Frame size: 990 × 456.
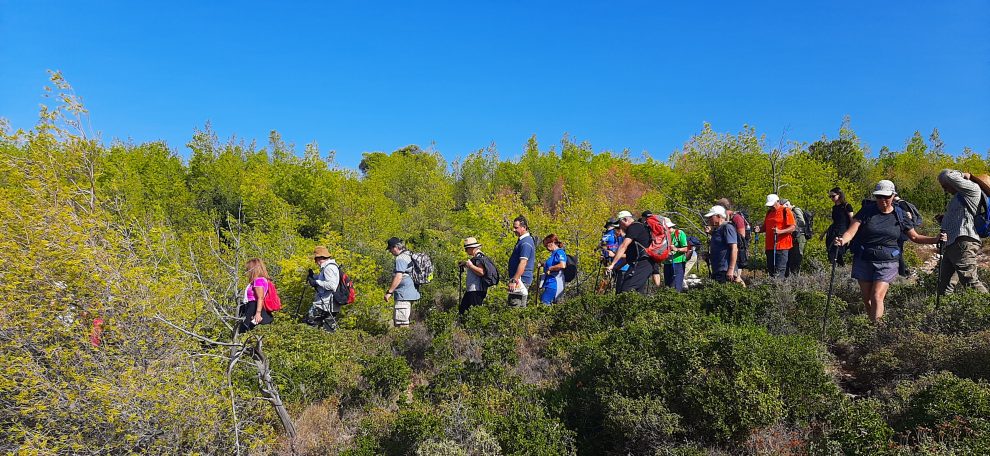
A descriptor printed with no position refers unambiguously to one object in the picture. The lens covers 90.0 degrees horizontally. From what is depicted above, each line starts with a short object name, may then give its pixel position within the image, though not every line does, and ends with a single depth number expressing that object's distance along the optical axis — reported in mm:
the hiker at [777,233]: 6895
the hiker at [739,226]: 7250
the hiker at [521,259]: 5992
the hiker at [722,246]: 6680
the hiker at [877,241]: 4742
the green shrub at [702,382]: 3312
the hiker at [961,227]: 4863
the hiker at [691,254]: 8141
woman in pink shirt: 5699
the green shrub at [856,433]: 2750
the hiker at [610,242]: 7410
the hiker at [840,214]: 6270
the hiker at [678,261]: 7155
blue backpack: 4895
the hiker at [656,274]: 7033
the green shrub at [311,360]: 4805
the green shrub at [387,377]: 4805
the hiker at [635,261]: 5844
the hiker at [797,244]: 7637
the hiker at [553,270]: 6598
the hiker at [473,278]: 6199
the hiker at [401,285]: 6473
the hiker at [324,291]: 6547
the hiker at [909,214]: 4941
